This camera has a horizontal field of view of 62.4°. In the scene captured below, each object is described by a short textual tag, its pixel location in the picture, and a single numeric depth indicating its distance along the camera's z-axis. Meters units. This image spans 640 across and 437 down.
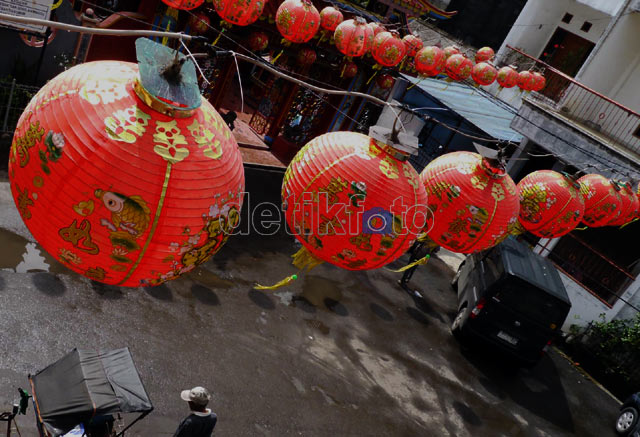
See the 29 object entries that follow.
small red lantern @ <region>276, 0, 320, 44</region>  11.14
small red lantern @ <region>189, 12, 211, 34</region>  12.30
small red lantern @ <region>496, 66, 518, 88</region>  16.73
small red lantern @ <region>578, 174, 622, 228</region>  9.72
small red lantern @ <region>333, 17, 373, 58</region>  12.22
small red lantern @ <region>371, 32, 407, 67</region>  12.91
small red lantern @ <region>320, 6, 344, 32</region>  12.97
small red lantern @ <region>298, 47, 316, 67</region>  15.18
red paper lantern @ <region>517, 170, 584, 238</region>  8.07
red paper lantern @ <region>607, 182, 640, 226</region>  10.12
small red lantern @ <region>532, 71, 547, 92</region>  17.05
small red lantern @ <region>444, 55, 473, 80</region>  14.77
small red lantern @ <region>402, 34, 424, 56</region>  15.42
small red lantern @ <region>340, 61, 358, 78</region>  16.30
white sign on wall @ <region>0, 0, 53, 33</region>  10.20
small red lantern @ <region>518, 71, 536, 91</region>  16.94
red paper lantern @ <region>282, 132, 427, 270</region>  4.68
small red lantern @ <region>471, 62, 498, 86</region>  15.45
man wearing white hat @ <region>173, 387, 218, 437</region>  5.43
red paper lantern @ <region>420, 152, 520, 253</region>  5.92
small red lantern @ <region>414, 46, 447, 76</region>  14.11
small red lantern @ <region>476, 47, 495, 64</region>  18.23
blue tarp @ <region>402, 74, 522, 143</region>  19.36
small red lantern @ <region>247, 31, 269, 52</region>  13.68
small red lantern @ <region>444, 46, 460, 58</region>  14.68
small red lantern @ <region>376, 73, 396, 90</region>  17.72
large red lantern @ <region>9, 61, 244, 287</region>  2.87
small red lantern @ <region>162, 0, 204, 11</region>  9.59
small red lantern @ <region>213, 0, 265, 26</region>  10.02
